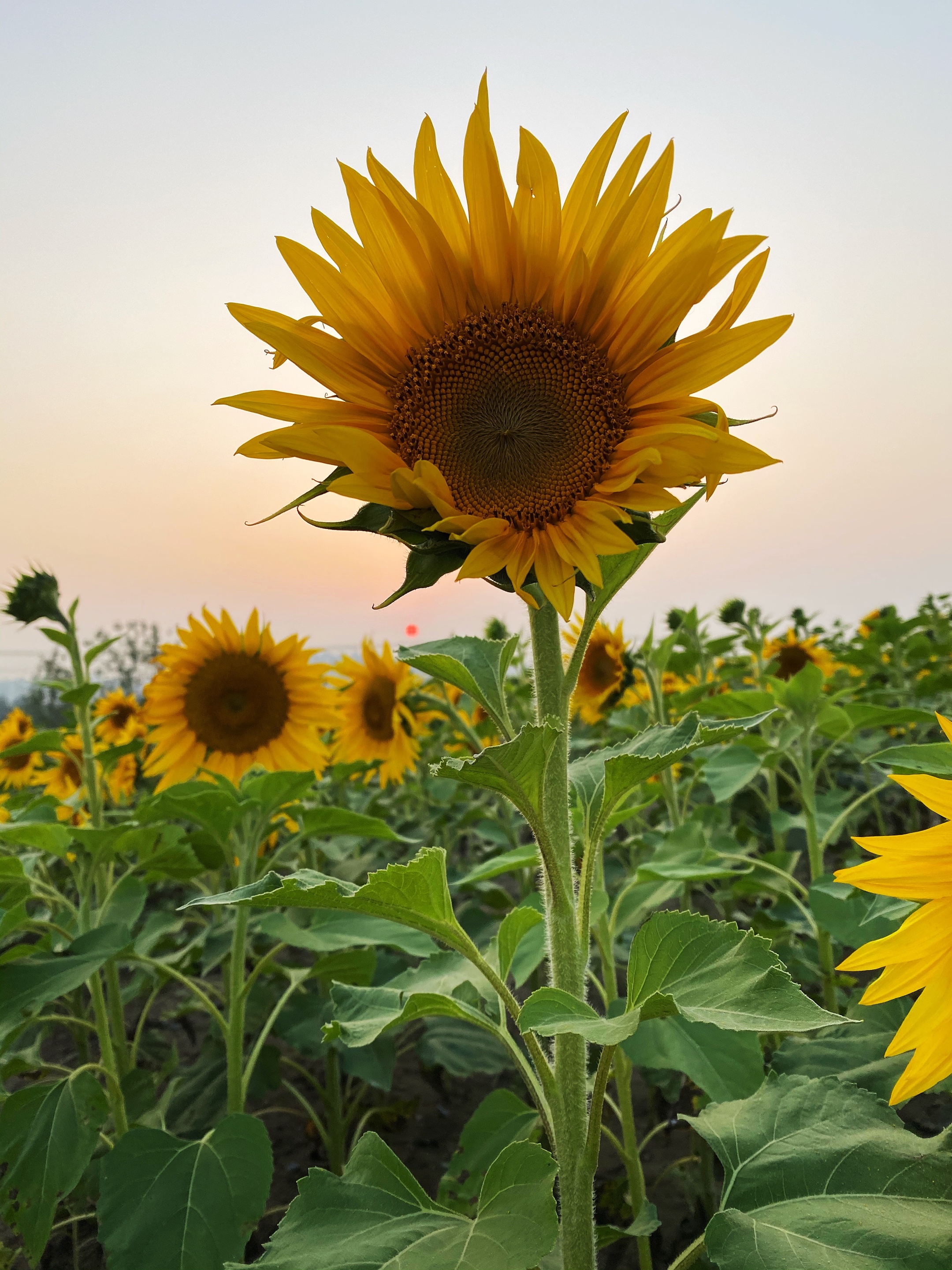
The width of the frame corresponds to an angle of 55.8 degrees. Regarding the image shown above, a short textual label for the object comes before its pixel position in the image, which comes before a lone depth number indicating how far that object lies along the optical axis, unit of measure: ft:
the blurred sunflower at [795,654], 13.09
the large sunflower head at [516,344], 1.18
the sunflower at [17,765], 13.36
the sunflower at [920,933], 0.94
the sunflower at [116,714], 12.13
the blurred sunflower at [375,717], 10.85
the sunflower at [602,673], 10.76
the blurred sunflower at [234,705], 3.54
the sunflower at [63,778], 12.33
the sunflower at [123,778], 10.95
